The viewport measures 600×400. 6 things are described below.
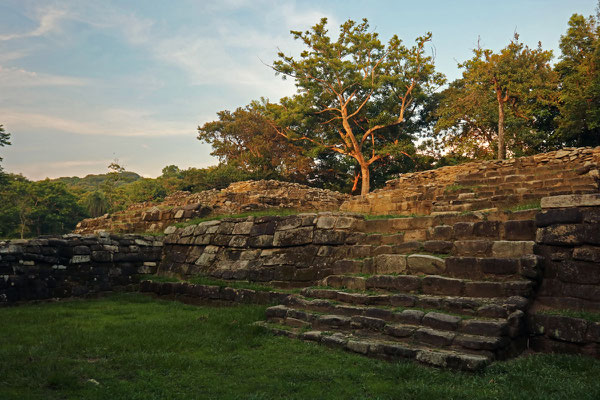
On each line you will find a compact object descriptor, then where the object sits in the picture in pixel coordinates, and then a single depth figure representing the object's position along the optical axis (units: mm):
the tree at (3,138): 31598
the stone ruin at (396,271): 4430
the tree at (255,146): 30062
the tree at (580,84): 18094
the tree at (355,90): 23156
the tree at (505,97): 20406
